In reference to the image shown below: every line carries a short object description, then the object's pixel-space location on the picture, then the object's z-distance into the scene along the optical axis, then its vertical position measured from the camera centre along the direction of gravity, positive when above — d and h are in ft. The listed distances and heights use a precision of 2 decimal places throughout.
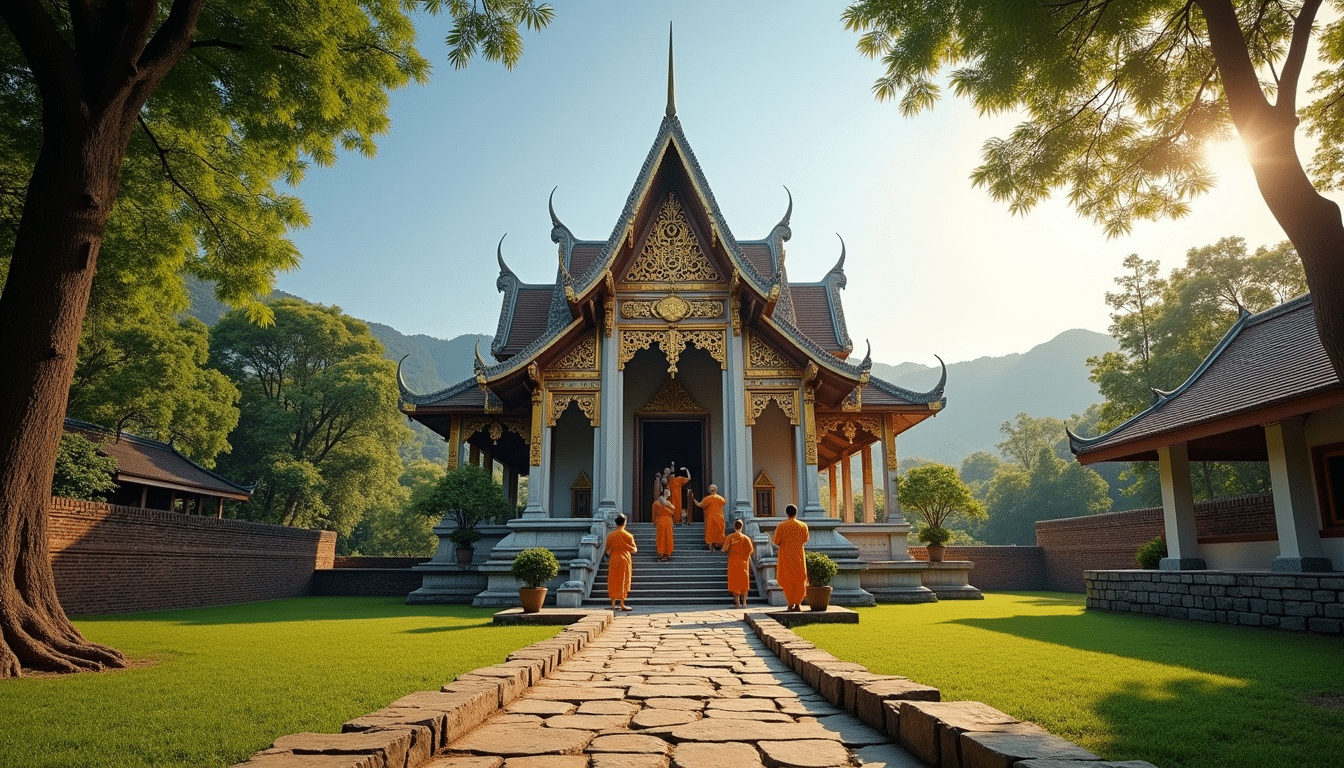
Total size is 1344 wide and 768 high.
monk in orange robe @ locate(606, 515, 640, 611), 34.53 -1.48
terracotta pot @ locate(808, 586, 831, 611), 30.17 -2.64
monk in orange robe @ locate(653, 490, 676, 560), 43.11 +0.09
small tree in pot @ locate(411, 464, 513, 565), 48.24 +1.65
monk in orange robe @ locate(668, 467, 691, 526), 47.50 +2.45
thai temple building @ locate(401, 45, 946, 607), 45.09 +8.68
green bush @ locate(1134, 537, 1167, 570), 39.06 -1.31
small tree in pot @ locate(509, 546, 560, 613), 32.04 -1.79
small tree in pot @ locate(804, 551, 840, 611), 29.81 -1.87
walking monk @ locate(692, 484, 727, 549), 43.86 +0.64
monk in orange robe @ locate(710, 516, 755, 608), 35.70 -1.46
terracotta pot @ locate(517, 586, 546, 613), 31.99 -2.77
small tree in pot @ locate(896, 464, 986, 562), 53.01 +2.04
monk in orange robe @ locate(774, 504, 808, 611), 30.86 -1.31
